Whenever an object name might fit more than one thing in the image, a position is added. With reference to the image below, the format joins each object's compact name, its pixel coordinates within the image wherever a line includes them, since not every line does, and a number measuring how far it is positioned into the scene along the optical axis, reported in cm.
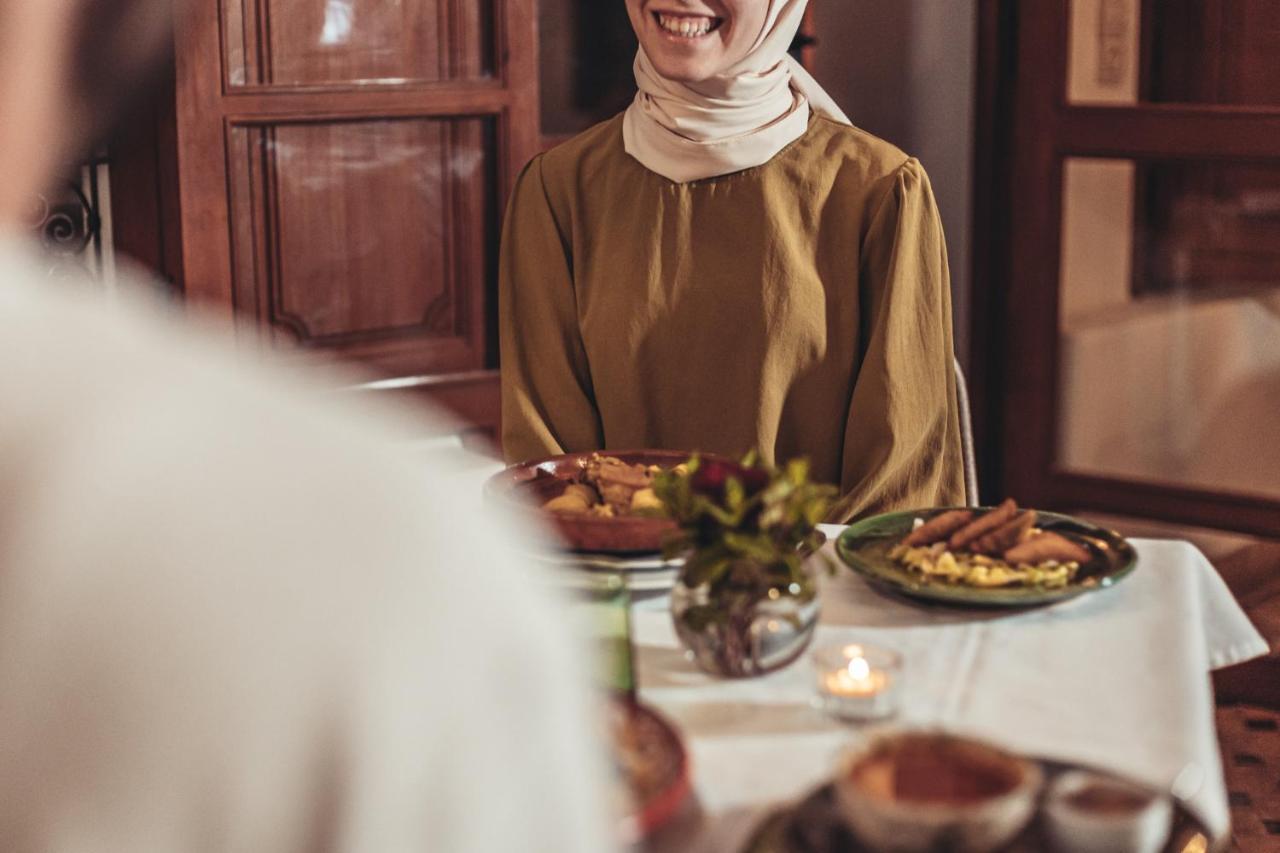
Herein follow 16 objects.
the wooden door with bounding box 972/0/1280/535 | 318
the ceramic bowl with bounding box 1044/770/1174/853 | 78
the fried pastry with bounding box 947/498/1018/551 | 131
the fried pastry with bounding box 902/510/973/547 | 133
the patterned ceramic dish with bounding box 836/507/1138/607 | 121
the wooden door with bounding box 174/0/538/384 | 254
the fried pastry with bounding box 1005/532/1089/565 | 128
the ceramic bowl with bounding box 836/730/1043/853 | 74
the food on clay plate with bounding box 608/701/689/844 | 80
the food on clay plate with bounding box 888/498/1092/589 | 125
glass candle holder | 101
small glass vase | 106
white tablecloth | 94
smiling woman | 179
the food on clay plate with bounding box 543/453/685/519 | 132
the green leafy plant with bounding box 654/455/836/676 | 105
